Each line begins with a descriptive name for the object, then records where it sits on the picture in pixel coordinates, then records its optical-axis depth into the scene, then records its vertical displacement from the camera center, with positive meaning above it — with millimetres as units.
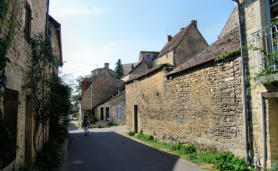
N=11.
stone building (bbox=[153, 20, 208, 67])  22188 +5676
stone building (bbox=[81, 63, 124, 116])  31609 +1714
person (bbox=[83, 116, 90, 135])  18102 -1907
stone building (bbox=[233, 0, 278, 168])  6074 +181
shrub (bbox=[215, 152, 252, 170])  6543 -1960
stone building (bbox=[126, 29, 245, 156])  7535 -36
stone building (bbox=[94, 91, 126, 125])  27684 -1096
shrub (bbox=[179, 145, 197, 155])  9556 -2167
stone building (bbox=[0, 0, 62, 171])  4277 +326
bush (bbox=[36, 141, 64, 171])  6852 -1861
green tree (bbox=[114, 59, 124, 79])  61750 +9120
